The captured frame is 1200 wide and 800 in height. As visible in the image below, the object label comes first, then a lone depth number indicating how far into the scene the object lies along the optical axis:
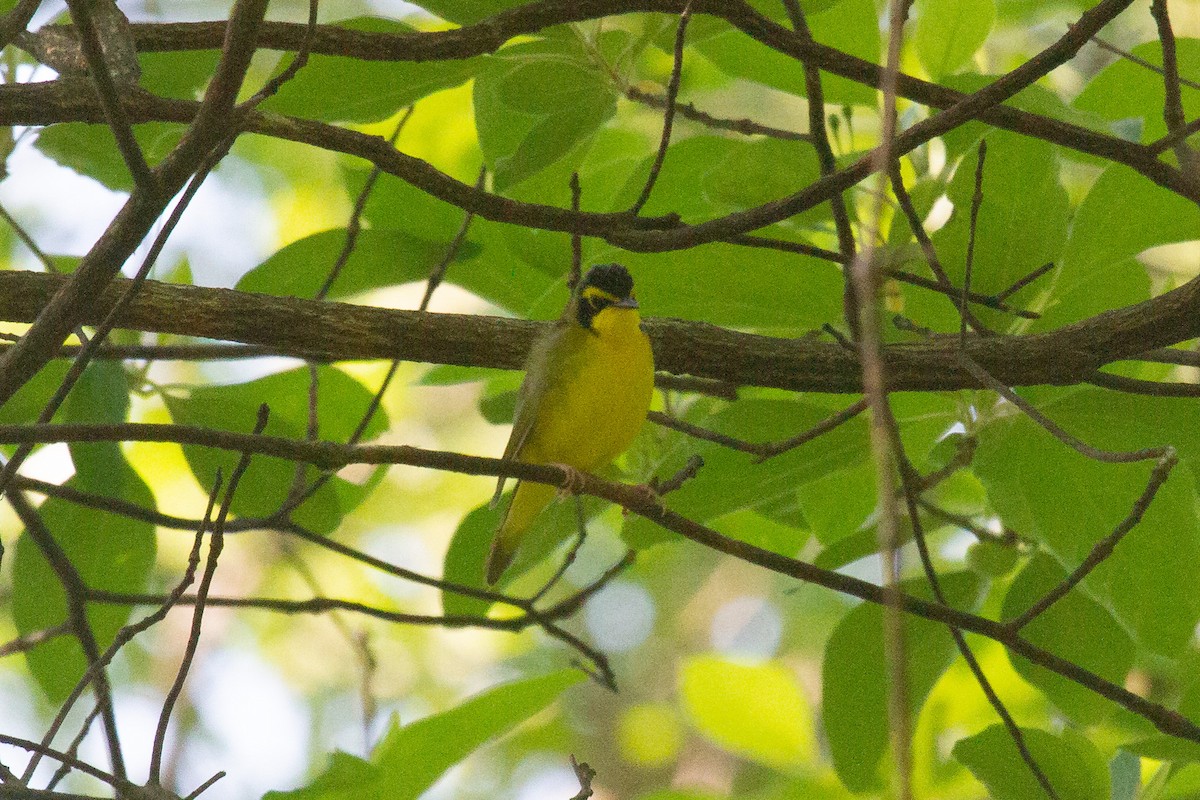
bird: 7.26
